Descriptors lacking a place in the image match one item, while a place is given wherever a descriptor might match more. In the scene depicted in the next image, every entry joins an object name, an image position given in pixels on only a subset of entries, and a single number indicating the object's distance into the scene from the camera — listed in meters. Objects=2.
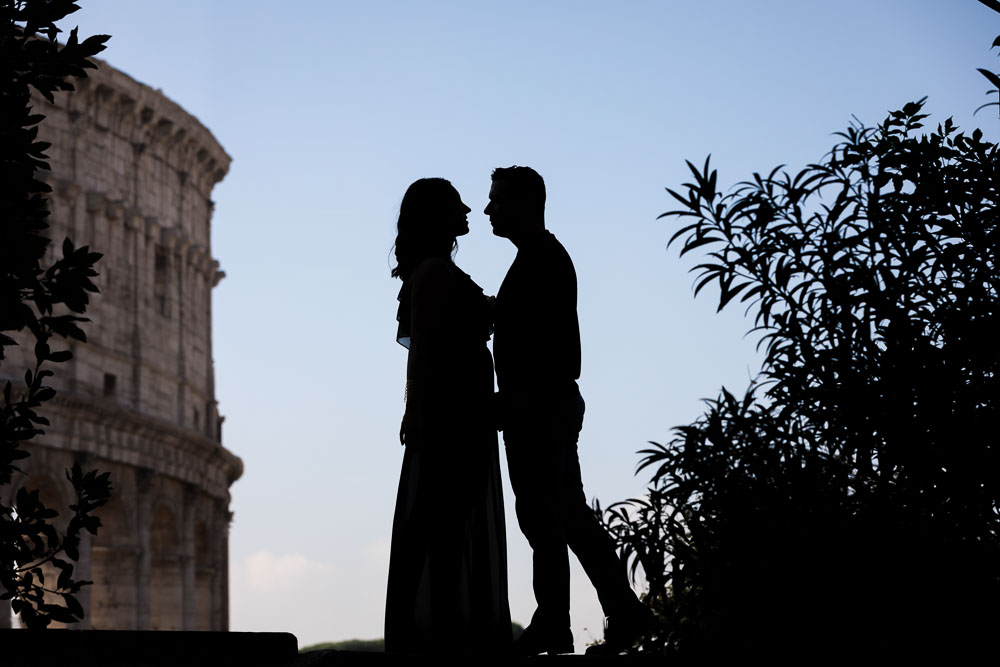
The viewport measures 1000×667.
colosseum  38.60
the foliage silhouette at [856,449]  6.89
